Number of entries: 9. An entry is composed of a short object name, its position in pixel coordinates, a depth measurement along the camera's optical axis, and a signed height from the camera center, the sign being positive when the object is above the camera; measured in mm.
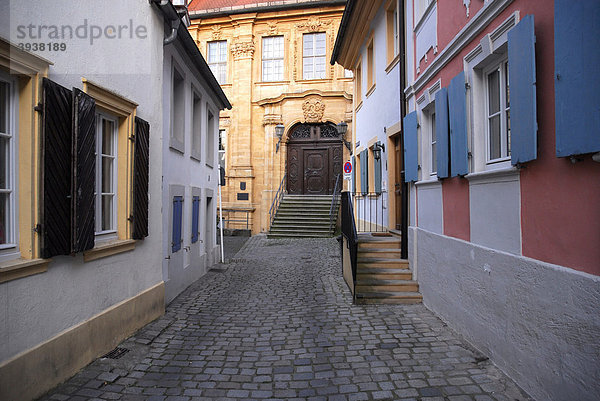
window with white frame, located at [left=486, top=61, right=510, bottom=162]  4152 +913
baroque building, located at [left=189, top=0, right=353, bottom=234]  18969 +4555
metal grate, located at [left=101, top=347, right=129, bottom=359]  4410 -1610
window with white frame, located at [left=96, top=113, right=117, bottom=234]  4707 +375
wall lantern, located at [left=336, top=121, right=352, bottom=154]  17938 +3223
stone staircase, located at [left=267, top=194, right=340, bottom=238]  16016 -565
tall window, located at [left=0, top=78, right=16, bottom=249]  3268 +312
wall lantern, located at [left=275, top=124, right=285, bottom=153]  18828 +3376
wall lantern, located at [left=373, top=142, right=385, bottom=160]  9711 +1287
